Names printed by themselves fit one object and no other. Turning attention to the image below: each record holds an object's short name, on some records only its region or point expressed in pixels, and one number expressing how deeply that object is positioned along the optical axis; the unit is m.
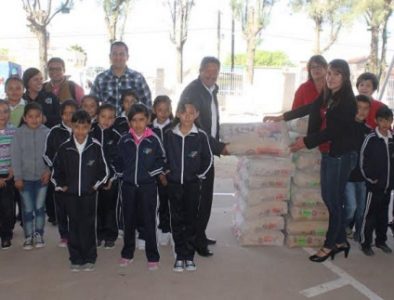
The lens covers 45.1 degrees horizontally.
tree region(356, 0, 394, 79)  20.75
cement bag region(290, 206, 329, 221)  4.63
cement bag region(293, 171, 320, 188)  4.59
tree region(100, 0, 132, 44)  24.45
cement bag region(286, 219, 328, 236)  4.64
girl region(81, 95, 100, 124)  4.54
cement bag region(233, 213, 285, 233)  4.67
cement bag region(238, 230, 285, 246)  4.69
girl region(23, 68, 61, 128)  4.95
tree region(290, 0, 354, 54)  24.81
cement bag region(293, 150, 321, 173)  4.55
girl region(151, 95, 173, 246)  4.32
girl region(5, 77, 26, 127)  4.65
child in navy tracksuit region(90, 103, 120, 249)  4.29
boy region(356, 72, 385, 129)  4.74
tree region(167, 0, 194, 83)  25.48
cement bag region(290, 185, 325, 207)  4.61
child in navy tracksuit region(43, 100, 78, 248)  4.20
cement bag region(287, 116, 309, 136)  4.57
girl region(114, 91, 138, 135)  4.45
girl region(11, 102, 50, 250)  4.27
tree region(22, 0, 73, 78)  17.55
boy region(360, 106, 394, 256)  4.44
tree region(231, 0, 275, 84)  24.50
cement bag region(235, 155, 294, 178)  4.59
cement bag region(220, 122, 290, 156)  4.41
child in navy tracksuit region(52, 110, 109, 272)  3.92
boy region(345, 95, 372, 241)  4.61
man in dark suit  4.34
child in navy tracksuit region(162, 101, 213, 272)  4.01
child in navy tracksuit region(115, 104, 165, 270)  3.95
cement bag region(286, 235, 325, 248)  4.66
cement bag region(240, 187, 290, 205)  4.63
